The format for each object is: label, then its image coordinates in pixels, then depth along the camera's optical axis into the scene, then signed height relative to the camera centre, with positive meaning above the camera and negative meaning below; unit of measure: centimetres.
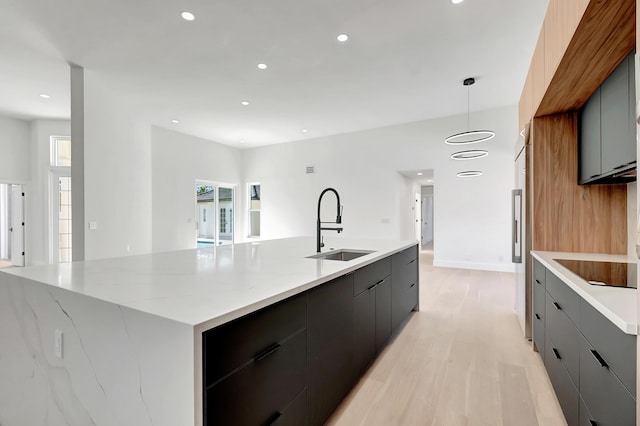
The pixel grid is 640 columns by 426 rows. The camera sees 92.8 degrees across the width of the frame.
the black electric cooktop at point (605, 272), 147 -33
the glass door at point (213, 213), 846 -1
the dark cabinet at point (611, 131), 159 +50
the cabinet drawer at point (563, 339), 146 -70
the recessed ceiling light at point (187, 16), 297 +195
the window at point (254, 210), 925 +8
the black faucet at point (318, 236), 247 -19
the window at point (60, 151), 666 +137
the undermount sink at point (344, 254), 252 -36
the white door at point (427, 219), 1170 -27
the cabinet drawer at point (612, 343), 96 -47
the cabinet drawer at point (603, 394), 99 -67
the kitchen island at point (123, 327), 90 -41
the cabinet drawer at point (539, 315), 219 -79
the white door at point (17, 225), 659 -26
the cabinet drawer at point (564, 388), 146 -95
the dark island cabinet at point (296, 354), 95 -60
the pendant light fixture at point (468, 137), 489 +154
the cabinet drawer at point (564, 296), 146 -46
